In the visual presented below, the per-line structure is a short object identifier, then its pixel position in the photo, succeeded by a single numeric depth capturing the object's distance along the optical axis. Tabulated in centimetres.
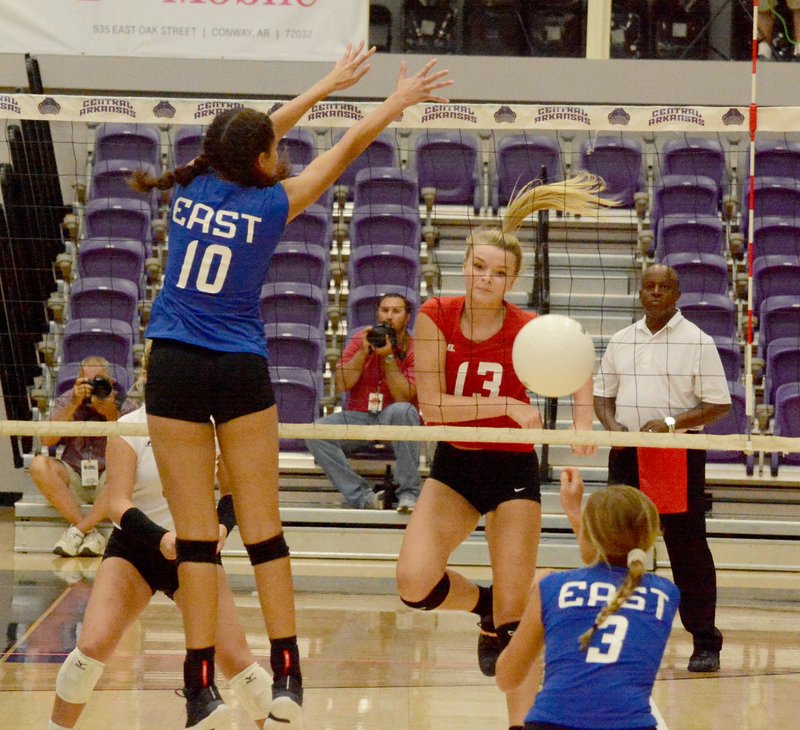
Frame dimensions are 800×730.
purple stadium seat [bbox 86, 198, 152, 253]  1920
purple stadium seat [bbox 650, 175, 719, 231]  1889
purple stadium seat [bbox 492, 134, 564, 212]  1978
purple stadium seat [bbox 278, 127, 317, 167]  1950
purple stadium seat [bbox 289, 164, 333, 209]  1930
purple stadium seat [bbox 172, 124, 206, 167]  2014
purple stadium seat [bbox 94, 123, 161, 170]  2016
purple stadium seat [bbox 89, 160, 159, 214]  1950
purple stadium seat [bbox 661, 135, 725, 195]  1977
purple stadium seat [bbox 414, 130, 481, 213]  1997
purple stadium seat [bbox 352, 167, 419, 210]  1875
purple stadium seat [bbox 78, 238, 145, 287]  1842
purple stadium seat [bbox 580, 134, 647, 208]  1983
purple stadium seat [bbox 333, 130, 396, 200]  2000
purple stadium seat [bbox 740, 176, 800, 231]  1889
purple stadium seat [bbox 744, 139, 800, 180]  1947
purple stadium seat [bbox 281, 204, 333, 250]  1880
